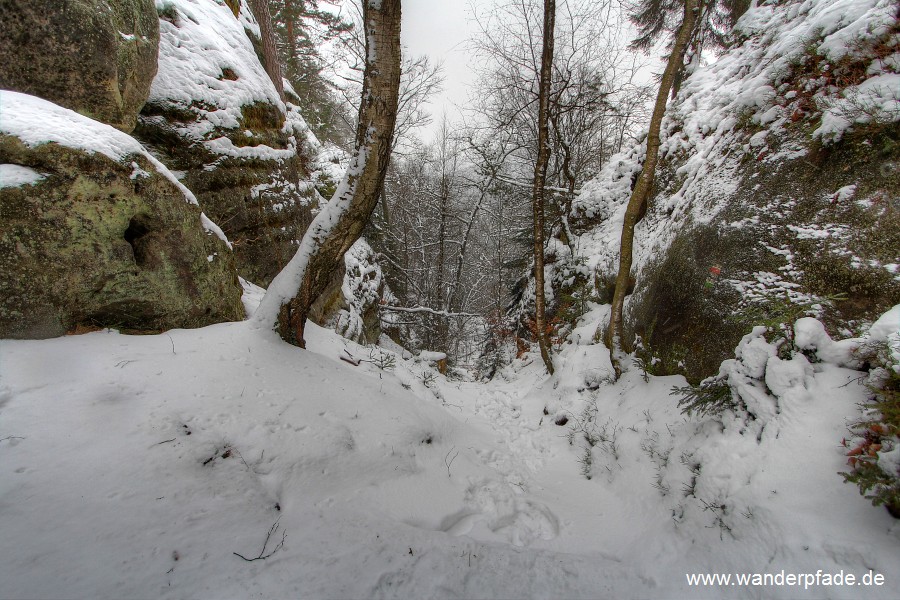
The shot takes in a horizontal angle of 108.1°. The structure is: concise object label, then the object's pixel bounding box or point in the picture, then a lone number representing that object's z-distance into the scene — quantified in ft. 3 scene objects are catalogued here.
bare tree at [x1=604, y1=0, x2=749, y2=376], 12.98
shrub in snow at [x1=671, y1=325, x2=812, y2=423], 8.64
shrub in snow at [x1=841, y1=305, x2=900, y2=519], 6.12
